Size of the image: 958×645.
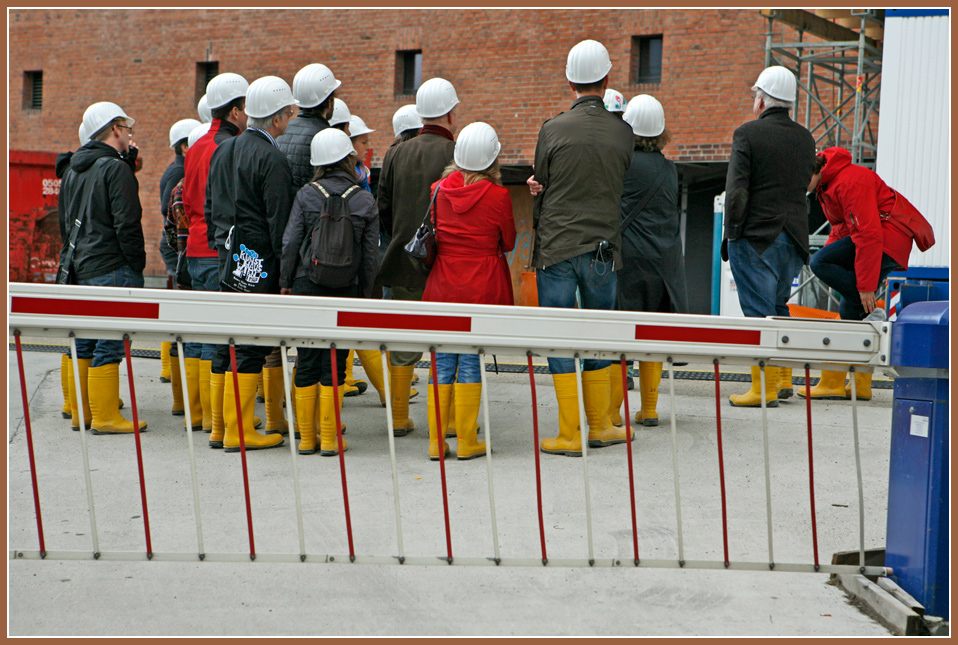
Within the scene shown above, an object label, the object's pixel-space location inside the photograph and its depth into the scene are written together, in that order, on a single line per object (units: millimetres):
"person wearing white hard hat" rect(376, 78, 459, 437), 5301
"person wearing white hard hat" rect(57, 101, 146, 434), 5531
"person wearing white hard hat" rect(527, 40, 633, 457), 4789
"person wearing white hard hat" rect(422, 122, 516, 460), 4699
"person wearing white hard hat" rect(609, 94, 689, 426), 5391
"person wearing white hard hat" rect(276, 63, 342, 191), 5266
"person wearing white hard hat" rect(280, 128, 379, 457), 4742
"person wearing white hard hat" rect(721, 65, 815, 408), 5742
